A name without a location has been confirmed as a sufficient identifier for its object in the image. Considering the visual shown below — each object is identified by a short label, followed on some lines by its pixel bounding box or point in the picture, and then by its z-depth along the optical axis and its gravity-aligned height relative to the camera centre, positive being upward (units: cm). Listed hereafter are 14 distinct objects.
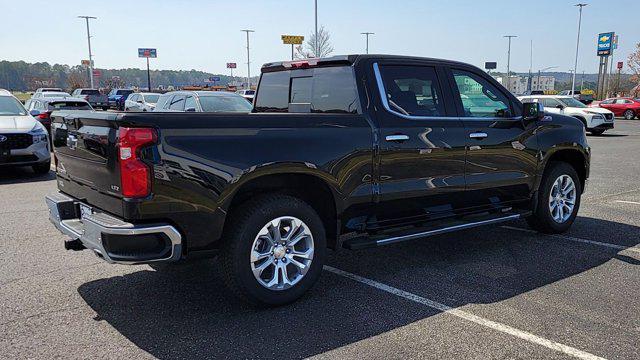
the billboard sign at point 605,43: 5559 +456
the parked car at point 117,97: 4225 -102
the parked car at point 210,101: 1292 -42
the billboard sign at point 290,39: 4403 +384
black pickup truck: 343 -65
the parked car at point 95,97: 4316 -104
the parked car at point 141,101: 2268 -73
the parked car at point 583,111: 2214 -105
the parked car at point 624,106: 3441 -131
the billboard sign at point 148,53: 7531 +449
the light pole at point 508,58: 8369 +451
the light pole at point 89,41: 6303 +527
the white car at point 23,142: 964 -109
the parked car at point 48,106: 1381 -61
